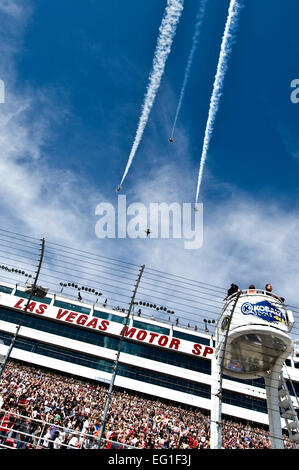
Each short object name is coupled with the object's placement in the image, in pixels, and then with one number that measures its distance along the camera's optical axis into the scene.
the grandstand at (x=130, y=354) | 39.00
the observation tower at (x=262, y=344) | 14.84
